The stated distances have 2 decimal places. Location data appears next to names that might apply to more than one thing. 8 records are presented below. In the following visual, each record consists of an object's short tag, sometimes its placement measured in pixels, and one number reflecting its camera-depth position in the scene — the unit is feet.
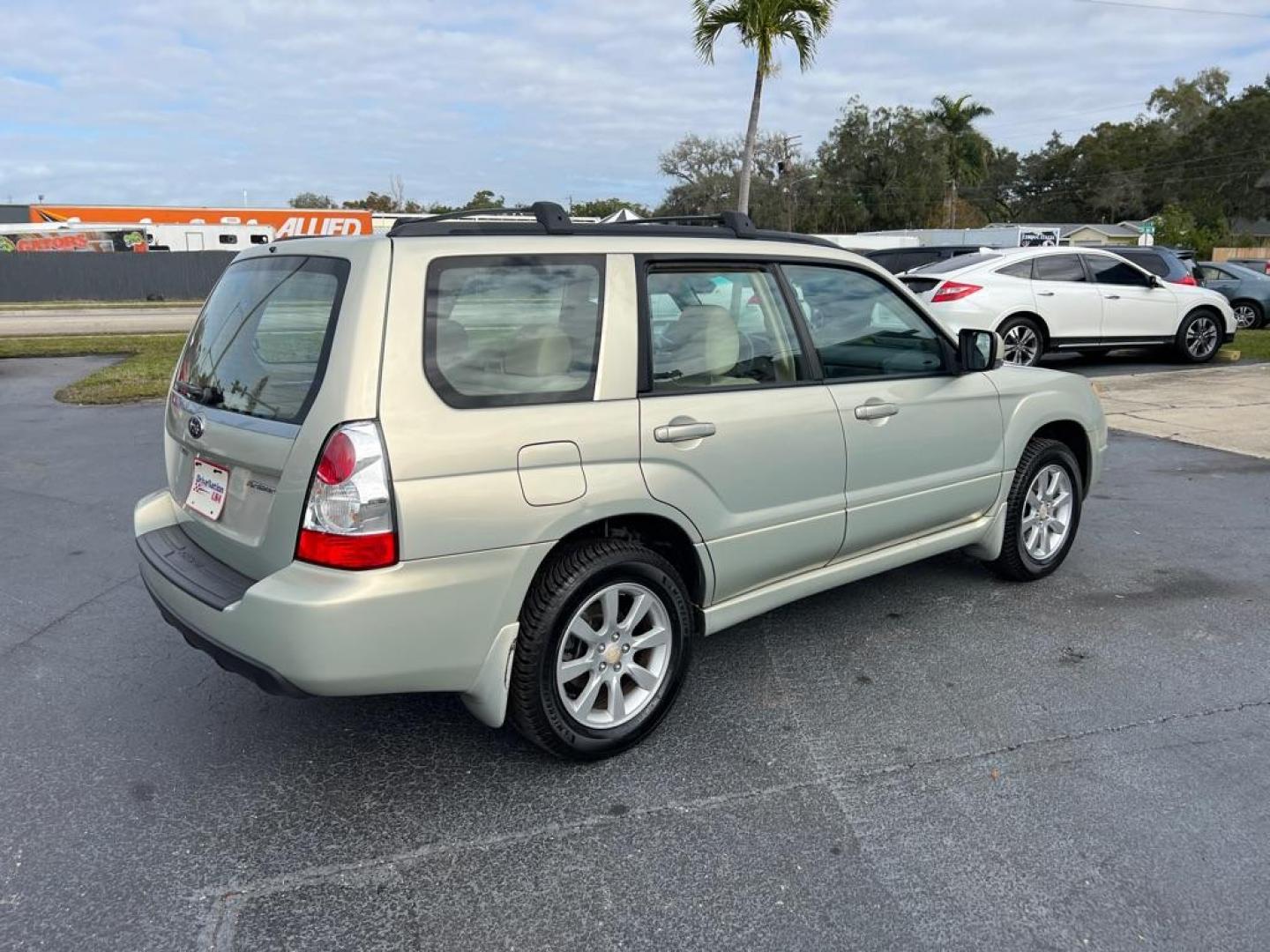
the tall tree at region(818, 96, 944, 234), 213.25
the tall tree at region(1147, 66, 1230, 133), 256.93
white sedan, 37.06
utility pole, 204.54
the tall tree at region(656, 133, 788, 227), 217.97
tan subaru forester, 8.82
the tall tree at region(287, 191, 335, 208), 281.72
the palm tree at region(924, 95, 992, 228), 201.87
